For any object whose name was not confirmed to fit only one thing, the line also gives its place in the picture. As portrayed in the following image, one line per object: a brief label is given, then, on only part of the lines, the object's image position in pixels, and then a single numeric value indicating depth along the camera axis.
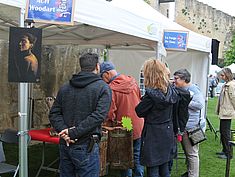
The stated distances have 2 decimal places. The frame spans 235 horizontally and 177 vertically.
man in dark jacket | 2.65
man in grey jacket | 4.22
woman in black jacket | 3.25
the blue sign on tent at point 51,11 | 2.77
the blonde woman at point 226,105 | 5.75
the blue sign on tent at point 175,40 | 5.16
